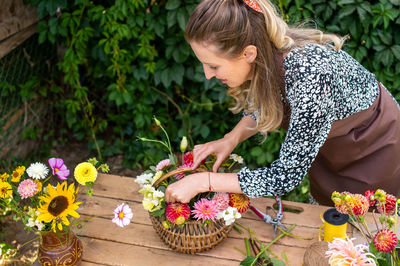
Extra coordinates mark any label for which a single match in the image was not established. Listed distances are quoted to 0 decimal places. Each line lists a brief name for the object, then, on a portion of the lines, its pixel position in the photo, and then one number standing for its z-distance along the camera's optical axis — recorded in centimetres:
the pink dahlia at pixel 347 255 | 78
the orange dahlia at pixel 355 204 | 90
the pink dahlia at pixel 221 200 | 124
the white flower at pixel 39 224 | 117
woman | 119
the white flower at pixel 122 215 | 123
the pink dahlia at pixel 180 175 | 136
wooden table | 132
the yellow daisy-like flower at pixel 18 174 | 121
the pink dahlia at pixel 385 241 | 83
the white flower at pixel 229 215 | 123
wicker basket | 126
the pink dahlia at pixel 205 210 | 120
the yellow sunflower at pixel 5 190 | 113
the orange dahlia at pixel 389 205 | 93
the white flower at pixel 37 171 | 123
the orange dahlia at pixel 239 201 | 130
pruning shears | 144
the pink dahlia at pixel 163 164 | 138
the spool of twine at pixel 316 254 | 120
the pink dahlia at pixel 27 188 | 116
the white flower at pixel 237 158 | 142
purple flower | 122
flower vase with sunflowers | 114
